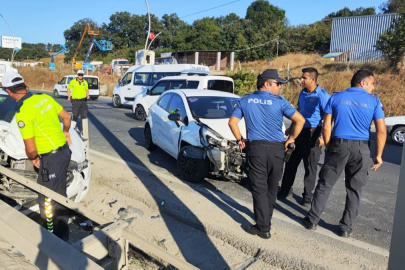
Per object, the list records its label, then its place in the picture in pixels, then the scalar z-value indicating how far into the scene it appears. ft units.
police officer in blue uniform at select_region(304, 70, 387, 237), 11.71
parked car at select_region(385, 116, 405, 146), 31.81
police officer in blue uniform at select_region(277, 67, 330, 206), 14.88
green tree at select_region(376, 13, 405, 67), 61.52
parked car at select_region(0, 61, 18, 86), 74.86
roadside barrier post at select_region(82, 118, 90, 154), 19.40
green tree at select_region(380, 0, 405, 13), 123.32
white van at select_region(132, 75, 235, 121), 38.17
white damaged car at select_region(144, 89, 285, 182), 16.65
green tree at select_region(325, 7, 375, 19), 147.37
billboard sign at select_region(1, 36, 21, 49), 179.93
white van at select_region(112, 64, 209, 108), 51.42
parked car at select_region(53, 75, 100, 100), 74.69
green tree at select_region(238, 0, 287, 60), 136.98
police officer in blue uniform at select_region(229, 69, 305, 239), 11.62
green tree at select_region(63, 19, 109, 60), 230.27
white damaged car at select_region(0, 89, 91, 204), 13.66
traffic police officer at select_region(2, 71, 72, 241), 10.64
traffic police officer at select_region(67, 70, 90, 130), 32.68
